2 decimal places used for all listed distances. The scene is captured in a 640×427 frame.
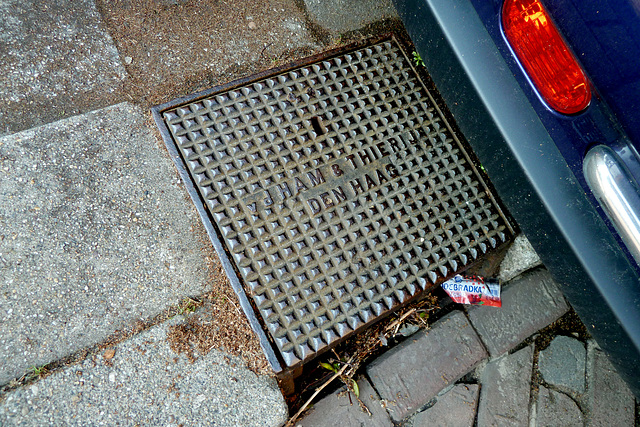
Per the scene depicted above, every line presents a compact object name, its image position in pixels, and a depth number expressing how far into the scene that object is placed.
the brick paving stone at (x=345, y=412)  0.91
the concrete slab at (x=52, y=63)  0.95
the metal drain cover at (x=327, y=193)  0.90
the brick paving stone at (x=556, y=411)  0.97
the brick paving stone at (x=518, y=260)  1.04
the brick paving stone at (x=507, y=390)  0.96
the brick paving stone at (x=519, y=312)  1.00
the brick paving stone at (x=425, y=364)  0.94
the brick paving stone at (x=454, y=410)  0.94
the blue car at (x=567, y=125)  0.68
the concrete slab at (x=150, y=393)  0.84
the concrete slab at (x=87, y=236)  0.87
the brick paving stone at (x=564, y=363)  1.00
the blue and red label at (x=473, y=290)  1.00
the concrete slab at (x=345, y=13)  1.10
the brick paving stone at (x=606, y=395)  0.99
